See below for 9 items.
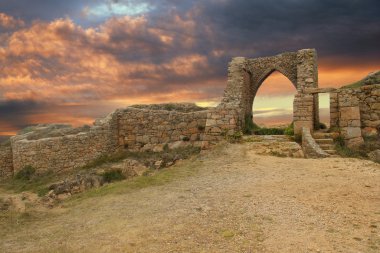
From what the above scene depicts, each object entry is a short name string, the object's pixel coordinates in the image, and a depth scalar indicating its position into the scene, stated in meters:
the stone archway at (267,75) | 15.16
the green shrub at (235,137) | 14.89
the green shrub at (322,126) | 17.09
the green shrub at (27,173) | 19.39
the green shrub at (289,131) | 15.49
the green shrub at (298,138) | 14.76
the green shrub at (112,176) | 15.68
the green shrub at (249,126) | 17.03
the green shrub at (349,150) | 13.04
